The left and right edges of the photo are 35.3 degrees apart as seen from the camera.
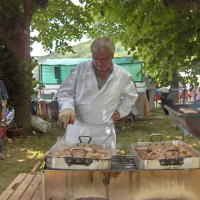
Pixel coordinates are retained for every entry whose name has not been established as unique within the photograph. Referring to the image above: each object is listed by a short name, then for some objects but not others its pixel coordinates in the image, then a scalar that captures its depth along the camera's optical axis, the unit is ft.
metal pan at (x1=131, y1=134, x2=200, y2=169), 6.01
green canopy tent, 40.14
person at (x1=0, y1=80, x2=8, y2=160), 19.59
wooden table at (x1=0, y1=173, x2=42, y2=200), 7.84
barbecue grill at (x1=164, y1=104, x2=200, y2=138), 14.83
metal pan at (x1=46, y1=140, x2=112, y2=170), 6.00
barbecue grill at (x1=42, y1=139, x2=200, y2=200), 6.02
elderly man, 8.89
